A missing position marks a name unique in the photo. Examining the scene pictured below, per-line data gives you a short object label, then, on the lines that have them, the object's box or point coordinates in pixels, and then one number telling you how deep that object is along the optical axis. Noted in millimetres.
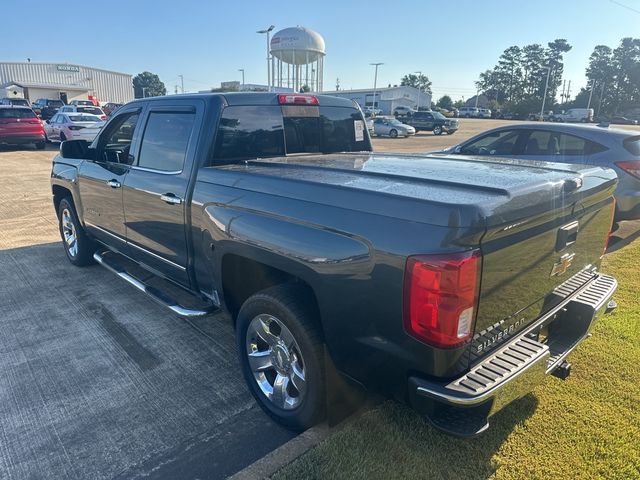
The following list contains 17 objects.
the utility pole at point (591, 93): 85562
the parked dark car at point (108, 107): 40469
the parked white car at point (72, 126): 18422
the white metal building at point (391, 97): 82750
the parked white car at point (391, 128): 33031
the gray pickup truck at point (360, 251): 1938
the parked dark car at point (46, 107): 39000
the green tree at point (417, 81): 123000
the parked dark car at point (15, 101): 39475
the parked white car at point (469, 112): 77312
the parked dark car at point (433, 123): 37628
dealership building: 65438
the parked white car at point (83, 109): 29297
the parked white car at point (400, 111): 48331
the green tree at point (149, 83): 123206
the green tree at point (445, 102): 104500
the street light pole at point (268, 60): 45309
